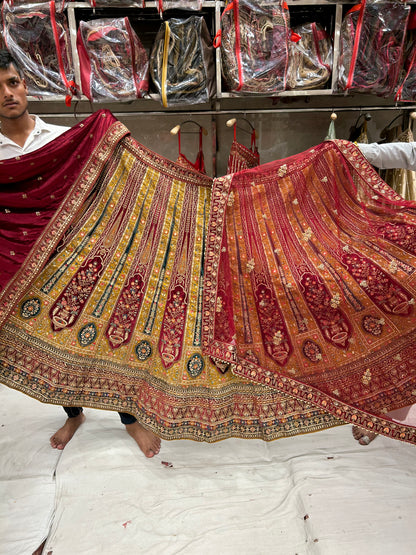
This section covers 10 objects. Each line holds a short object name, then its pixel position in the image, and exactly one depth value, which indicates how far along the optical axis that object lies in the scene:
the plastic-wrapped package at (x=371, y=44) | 1.81
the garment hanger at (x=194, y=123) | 2.20
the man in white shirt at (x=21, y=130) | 1.31
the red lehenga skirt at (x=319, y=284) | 1.22
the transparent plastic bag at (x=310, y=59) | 1.87
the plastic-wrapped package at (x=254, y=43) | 1.75
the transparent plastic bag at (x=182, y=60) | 1.79
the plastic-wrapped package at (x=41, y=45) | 1.74
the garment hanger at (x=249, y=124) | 2.28
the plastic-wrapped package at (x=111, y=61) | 1.78
